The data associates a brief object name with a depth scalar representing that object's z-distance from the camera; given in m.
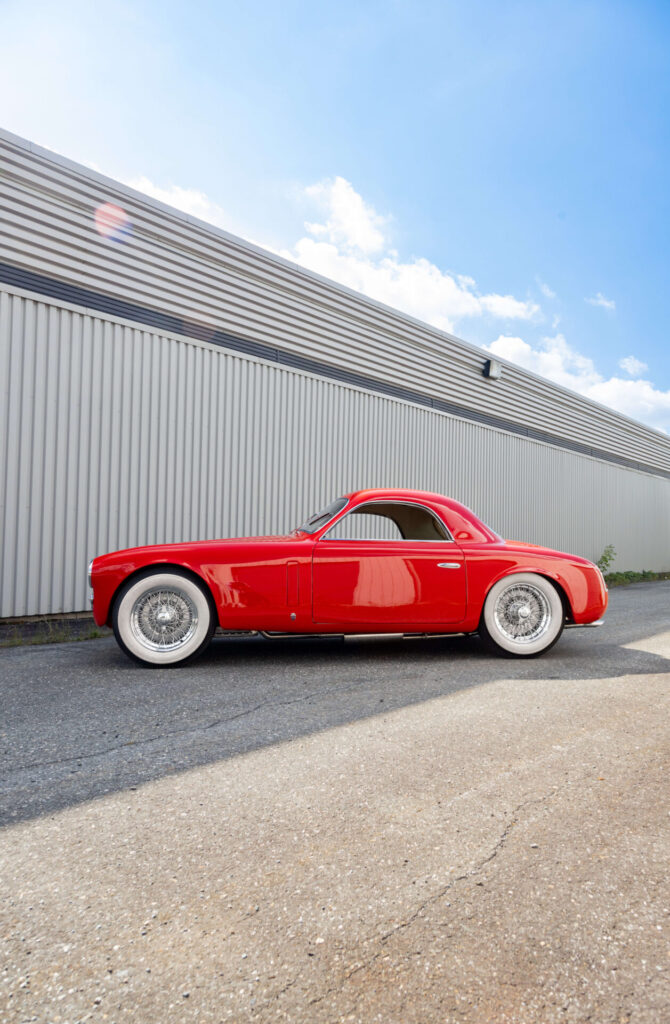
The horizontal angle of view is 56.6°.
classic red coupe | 4.45
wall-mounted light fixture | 13.20
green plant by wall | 16.39
